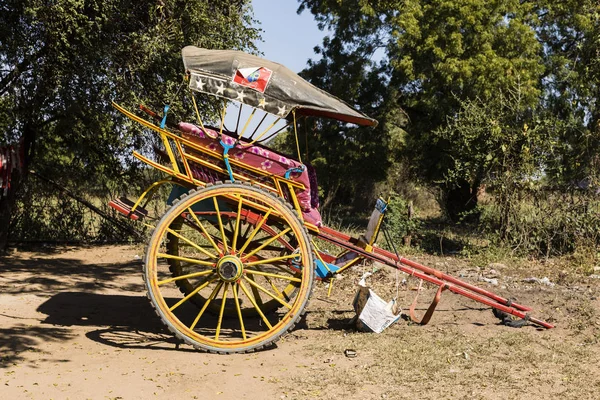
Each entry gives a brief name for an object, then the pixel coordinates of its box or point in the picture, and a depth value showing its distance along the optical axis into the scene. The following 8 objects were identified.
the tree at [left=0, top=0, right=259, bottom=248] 10.07
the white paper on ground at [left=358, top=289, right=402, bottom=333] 6.79
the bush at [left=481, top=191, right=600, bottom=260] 10.87
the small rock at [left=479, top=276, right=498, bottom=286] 8.91
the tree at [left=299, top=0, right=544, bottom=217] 17.06
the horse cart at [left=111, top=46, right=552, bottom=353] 6.03
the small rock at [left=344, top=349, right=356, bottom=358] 6.06
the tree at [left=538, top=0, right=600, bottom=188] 14.98
